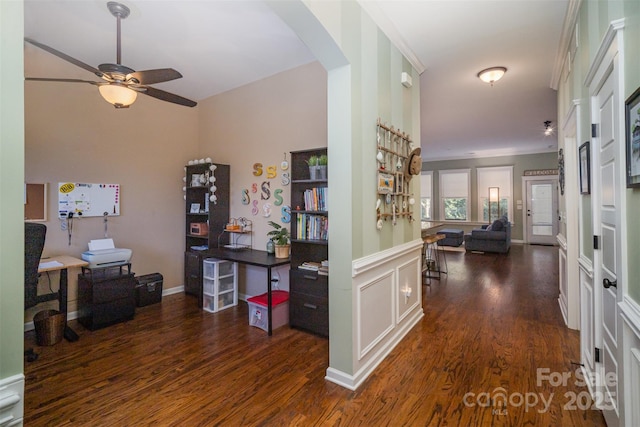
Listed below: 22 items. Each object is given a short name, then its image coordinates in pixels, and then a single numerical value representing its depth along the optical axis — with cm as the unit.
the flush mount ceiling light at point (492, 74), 344
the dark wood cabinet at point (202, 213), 408
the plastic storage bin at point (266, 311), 313
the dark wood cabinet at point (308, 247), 296
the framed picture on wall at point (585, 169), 204
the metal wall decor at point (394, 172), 252
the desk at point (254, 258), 304
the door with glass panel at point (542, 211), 890
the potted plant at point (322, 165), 302
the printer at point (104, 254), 334
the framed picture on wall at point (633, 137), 116
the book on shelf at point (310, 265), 300
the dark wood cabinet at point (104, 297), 313
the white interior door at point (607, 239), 147
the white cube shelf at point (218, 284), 368
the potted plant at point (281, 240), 342
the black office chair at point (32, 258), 236
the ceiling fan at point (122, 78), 228
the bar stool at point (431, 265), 483
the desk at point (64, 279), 291
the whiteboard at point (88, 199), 342
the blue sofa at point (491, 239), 746
